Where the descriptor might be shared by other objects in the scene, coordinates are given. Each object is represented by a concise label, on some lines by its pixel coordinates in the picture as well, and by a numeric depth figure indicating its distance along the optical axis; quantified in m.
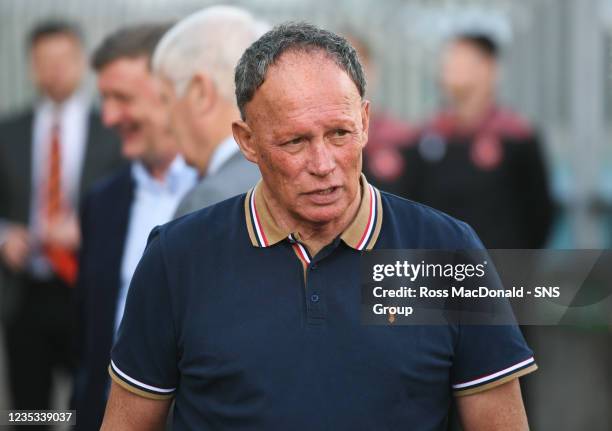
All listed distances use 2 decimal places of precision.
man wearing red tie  11.41
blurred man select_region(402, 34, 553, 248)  11.19
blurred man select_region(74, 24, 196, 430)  7.23
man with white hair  6.60
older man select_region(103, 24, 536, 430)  4.72
